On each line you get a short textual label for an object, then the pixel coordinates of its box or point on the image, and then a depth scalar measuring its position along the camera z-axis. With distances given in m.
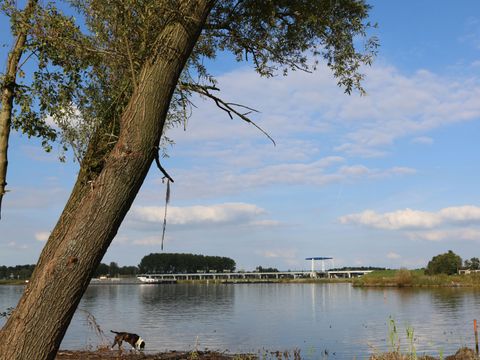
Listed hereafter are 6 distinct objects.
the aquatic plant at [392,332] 9.49
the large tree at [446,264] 123.25
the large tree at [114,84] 5.14
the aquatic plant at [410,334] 9.14
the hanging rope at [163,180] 5.98
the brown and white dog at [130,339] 18.20
